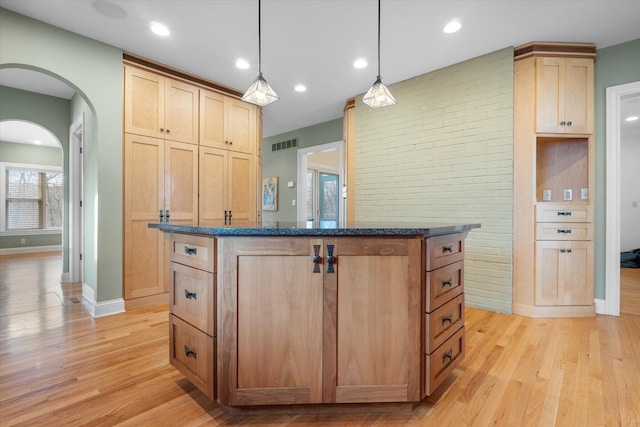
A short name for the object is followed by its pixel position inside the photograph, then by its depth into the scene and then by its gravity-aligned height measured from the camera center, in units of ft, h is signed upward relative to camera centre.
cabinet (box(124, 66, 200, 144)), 10.23 +3.80
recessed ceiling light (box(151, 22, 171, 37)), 8.67 +5.39
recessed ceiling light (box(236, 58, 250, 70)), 10.80 +5.43
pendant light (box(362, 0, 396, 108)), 7.30 +2.89
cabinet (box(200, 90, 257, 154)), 12.17 +3.82
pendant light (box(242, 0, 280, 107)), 7.07 +2.82
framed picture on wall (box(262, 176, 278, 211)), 21.26 +1.33
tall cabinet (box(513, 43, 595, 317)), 9.49 +0.44
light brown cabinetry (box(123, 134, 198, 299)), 10.19 +0.40
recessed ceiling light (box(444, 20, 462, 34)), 8.48 +5.34
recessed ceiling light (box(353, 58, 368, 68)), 10.73 +5.43
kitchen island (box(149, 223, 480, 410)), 4.58 -1.60
